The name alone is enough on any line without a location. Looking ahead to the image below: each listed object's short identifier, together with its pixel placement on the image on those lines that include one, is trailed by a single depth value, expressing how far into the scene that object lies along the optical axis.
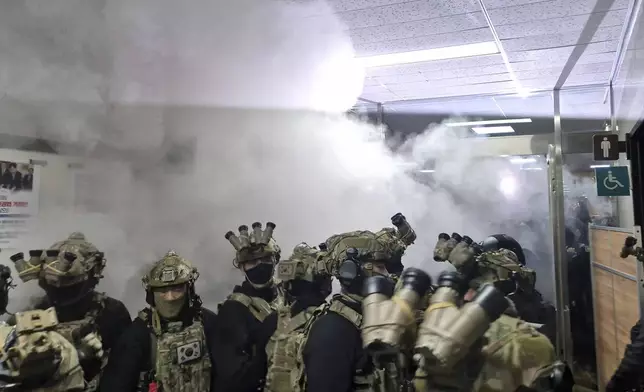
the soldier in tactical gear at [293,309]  1.88
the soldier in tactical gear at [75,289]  1.80
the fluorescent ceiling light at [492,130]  2.23
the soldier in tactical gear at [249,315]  1.95
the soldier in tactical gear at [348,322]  1.62
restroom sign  1.98
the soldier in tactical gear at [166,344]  1.85
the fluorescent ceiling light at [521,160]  2.20
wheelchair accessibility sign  1.94
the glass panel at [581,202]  2.16
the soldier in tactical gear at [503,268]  1.70
